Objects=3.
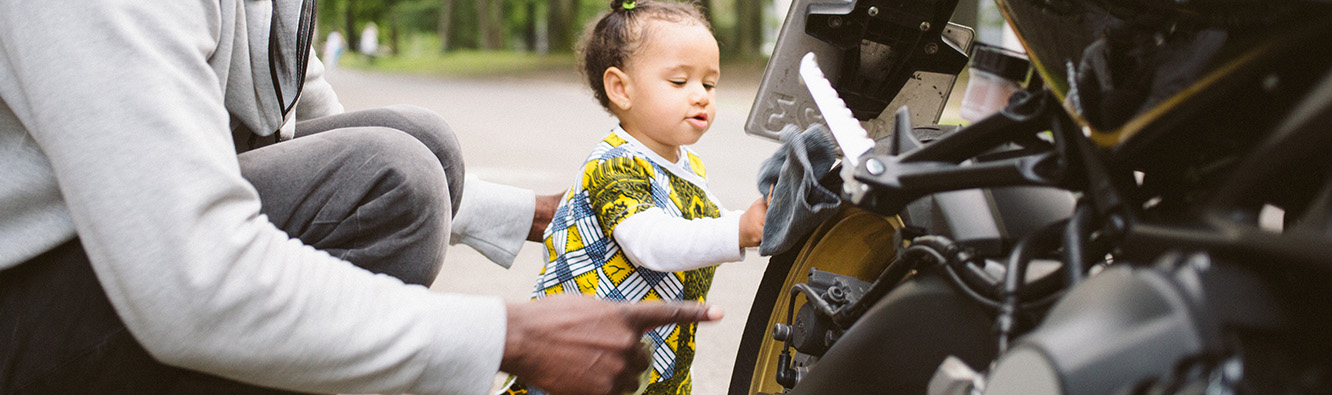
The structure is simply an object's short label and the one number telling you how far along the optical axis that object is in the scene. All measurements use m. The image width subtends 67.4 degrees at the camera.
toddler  1.76
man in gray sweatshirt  0.97
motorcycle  0.71
